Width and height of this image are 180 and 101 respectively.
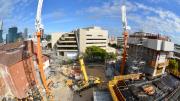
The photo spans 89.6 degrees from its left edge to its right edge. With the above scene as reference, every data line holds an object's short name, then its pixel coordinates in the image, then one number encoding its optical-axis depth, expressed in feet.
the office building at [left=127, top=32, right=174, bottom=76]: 43.01
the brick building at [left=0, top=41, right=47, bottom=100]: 37.51
